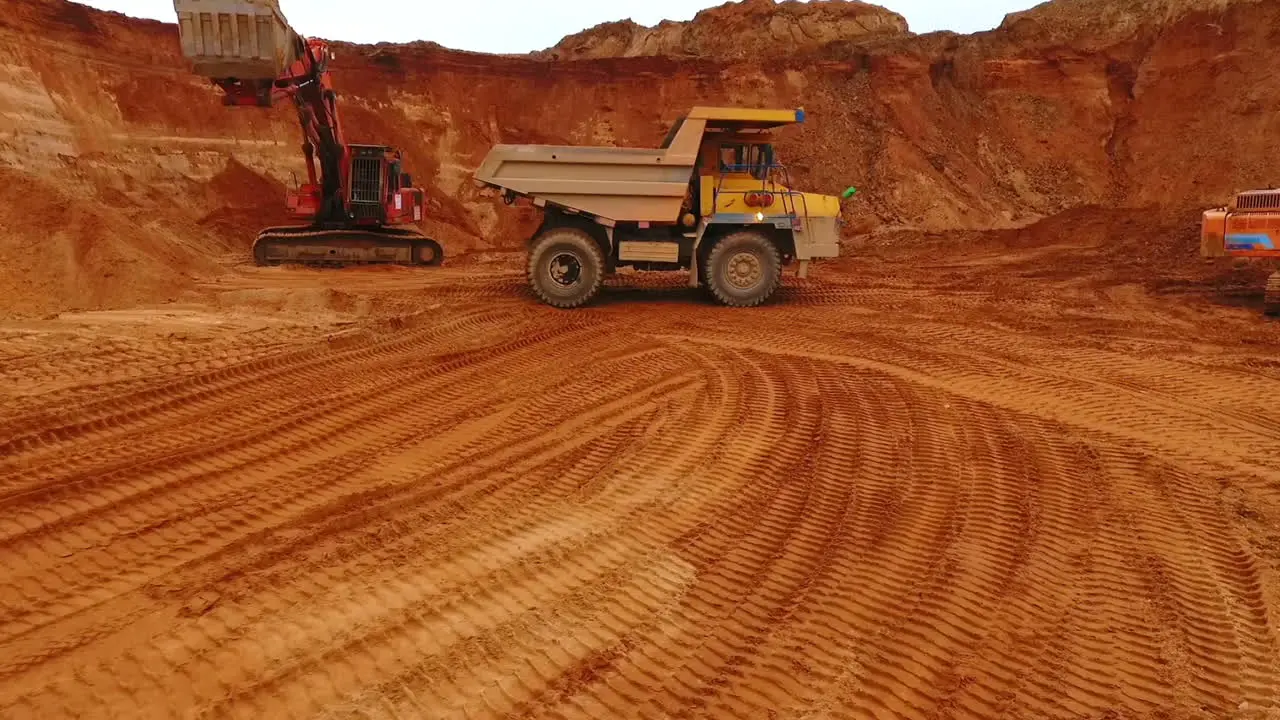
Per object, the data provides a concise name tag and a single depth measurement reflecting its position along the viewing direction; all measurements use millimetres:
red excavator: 15055
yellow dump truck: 11602
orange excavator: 11250
